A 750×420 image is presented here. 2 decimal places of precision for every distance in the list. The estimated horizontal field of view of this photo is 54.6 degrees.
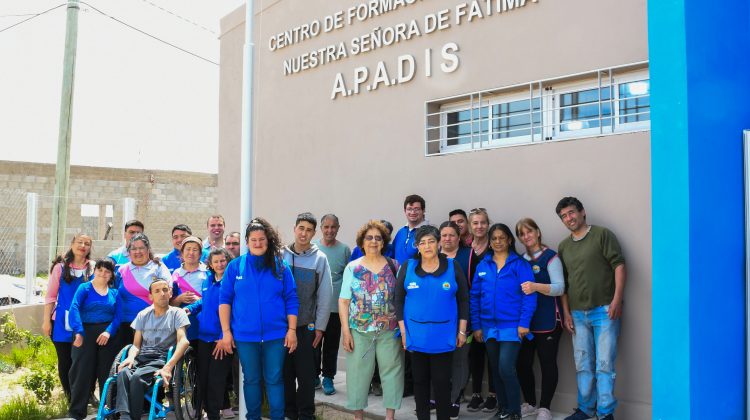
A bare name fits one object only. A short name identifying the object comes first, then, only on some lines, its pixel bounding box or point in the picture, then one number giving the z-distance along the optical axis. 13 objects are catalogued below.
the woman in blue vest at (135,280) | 6.25
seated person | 5.43
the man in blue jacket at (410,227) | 6.27
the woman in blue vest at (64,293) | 6.30
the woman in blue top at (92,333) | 6.00
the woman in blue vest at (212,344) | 5.83
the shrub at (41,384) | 6.50
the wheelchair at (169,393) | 5.44
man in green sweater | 5.27
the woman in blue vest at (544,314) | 5.49
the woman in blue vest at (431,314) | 5.21
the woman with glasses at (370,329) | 5.45
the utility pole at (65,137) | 10.83
